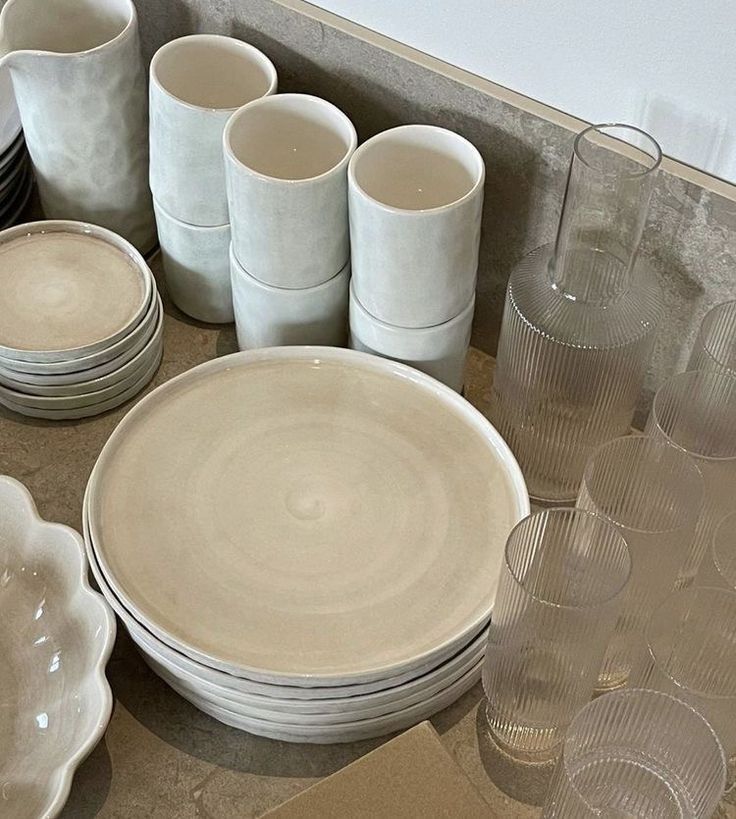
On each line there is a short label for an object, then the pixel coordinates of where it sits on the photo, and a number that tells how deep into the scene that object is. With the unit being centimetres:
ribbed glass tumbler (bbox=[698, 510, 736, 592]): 68
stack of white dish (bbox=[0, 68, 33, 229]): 98
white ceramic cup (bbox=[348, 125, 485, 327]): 76
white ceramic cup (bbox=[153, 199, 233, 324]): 91
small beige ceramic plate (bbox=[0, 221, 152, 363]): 87
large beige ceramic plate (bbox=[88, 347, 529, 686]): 72
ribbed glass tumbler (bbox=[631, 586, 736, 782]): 67
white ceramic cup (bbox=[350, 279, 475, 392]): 83
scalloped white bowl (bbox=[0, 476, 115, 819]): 69
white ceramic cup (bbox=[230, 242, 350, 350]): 85
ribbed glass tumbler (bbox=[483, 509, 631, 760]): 65
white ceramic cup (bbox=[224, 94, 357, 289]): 79
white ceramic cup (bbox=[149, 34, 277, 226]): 84
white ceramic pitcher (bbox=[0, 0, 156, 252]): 88
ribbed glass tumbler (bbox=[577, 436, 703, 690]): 68
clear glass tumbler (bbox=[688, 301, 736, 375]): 76
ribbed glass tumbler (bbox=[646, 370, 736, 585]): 74
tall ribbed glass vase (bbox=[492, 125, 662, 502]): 76
